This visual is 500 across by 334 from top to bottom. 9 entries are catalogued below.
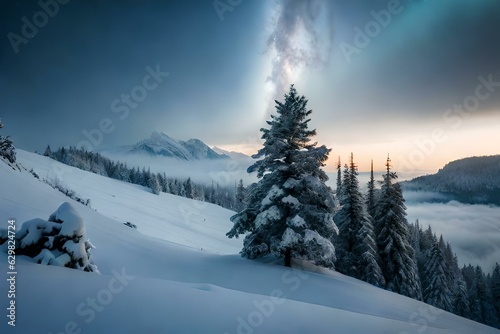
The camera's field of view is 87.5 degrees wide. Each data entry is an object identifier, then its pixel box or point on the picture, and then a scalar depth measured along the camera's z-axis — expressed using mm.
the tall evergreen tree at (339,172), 45503
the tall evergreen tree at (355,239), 20578
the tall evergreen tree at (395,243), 21094
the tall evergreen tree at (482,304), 41656
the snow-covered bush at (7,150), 16281
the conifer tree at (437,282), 28016
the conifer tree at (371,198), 26172
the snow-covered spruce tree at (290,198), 12070
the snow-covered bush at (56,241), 5969
